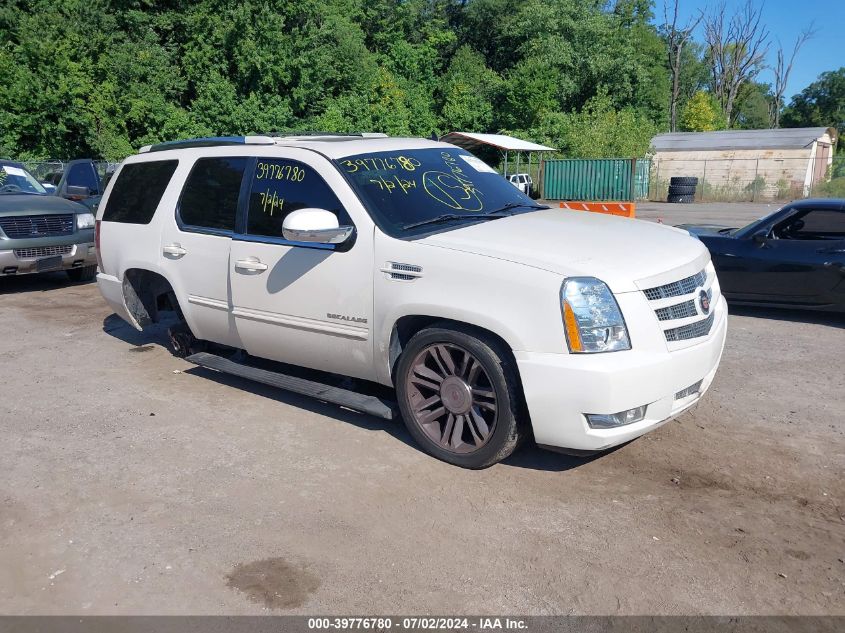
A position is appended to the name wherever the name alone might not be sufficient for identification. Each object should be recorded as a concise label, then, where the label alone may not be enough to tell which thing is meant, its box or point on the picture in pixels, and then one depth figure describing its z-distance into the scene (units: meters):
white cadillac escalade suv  3.91
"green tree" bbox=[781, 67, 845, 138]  86.62
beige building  40.00
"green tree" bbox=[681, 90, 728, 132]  65.31
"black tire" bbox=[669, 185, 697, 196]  32.41
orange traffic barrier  9.86
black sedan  7.63
